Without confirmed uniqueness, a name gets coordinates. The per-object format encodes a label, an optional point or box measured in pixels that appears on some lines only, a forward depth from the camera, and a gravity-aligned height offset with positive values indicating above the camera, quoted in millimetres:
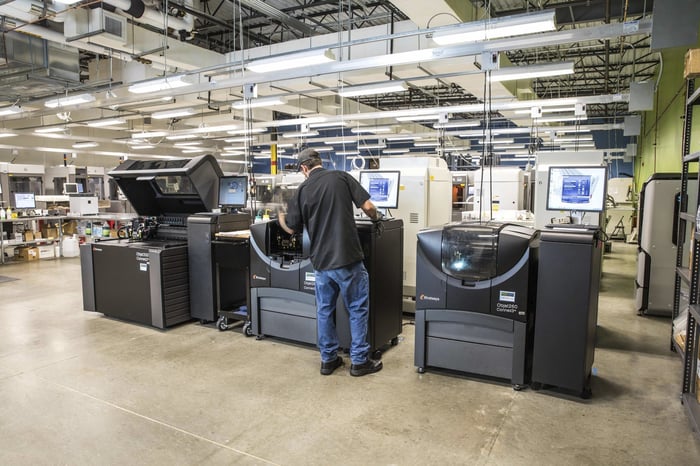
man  3096 -367
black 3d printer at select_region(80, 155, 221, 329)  4223 -534
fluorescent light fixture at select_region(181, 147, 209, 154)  17194 +1801
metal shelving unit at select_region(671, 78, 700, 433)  2562 -626
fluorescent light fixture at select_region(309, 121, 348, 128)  9412 +1554
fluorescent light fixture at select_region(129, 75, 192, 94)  5828 +1463
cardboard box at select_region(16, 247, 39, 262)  8672 -1152
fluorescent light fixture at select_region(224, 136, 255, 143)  14477 +1824
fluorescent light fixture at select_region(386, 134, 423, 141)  12688 +1686
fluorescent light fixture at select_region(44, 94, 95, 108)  6811 +1462
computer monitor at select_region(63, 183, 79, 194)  9459 +129
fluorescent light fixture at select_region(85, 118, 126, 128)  9612 +1582
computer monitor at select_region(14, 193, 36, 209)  8516 -134
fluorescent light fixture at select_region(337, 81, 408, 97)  6260 +1515
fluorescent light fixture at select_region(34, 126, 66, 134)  10798 +1591
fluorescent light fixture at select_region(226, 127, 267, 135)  11495 +1700
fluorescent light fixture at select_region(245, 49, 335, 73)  4477 +1378
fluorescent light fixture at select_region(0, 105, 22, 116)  8095 +1519
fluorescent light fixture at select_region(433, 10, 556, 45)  3709 +1431
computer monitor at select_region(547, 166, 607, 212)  3818 +71
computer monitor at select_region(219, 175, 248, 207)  4293 +37
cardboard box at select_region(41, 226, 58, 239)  9125 -773
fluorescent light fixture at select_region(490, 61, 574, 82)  5230 +1506
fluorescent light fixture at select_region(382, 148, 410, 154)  16931 +1727
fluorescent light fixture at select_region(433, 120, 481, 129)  9261 +1510
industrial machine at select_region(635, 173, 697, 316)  4777 -500
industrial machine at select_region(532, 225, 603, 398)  2762 -683
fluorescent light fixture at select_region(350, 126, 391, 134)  11508 +1748
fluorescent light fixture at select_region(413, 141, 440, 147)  14937 +1757
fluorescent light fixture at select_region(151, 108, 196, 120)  8734 +1611
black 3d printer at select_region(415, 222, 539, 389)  2896 -682
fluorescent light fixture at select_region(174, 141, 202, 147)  16039 +1841
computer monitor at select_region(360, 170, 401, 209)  4434 +94
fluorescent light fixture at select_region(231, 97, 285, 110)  7404 +1566
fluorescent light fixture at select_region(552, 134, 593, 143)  12967 +1719
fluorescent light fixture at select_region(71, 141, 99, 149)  14094 +1574
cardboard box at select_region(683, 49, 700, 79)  2646 +786
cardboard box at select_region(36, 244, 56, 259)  8809 -1125
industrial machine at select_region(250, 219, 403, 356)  3441 -725
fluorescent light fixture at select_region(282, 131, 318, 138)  9968 +1598
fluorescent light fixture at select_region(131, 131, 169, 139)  11832 +1611
